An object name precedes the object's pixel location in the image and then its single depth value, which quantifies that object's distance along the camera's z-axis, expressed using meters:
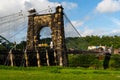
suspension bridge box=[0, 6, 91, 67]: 34.64
